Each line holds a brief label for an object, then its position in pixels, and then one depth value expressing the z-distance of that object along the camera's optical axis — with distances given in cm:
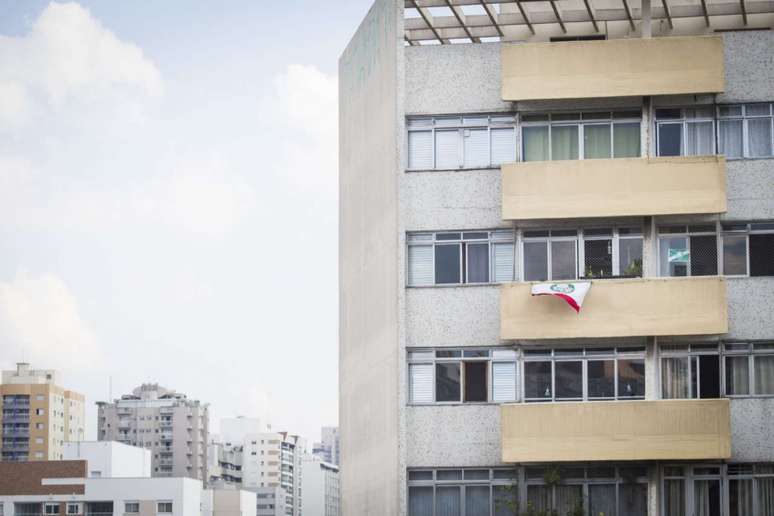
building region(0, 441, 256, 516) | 16375
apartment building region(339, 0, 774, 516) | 3919
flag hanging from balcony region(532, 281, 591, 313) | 3912
